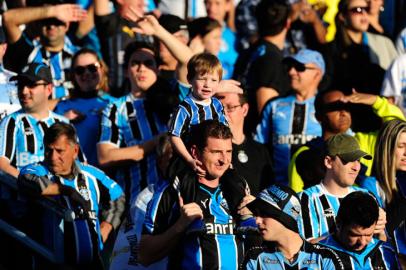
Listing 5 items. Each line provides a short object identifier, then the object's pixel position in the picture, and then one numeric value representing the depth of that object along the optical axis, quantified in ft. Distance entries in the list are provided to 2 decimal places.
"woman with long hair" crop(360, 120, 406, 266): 64.28
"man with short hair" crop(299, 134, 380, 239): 60.95
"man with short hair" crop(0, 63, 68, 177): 69.62
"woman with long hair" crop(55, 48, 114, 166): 75.15
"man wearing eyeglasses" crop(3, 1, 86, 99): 77.92
